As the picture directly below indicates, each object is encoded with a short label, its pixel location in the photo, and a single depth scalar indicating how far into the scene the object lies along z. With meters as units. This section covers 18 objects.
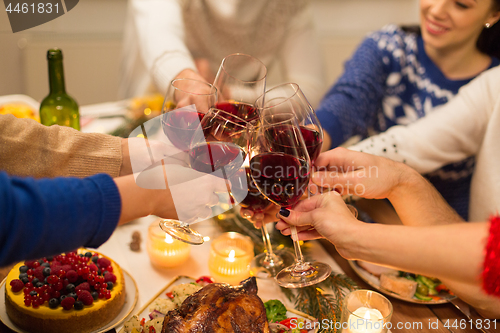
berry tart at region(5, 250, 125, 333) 0.81
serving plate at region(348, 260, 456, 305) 0.96
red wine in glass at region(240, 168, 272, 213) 0.86
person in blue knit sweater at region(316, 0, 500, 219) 1.44
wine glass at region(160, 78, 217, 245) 0.81
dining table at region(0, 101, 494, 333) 0.92
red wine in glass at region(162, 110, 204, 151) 0.82
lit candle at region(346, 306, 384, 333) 0.79
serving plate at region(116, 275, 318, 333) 0.86
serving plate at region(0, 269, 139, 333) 0.83
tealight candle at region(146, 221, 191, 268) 1.04
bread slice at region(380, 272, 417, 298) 0.97
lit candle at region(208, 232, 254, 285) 1.01
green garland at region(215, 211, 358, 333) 0.88
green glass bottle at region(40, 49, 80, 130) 1.38
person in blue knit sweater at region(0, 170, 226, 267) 0.58
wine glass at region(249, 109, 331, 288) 0.81
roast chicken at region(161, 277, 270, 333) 0.74
